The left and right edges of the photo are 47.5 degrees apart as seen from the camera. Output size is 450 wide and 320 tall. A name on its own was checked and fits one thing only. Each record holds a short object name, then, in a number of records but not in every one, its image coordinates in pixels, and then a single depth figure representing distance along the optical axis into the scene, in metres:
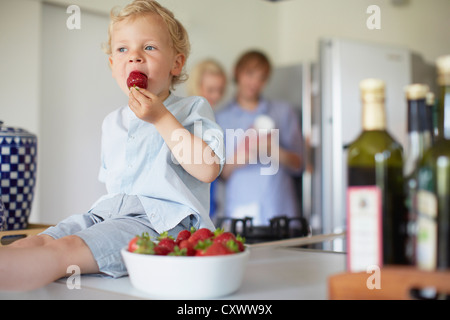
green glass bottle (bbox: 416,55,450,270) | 0.51
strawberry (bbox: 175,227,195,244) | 0.77
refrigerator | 2.95
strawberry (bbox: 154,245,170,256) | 0.70
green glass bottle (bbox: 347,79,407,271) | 0.54
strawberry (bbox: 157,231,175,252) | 0.71
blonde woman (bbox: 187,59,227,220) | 2.81
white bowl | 0.67
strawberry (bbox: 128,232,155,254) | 0.70
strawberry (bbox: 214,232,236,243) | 0.72
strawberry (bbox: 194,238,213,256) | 0.69
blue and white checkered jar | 1.23
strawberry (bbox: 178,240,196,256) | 0.70
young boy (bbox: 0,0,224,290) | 0.91
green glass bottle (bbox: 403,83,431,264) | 0.54
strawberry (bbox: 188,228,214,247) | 0.73
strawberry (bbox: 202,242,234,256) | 0.68
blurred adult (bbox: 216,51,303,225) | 2.93
